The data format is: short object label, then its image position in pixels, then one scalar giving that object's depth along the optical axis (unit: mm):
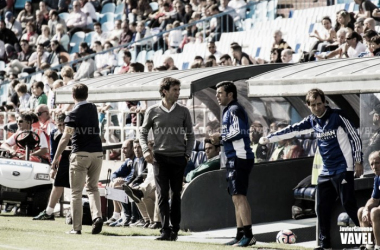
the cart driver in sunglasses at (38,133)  17531
